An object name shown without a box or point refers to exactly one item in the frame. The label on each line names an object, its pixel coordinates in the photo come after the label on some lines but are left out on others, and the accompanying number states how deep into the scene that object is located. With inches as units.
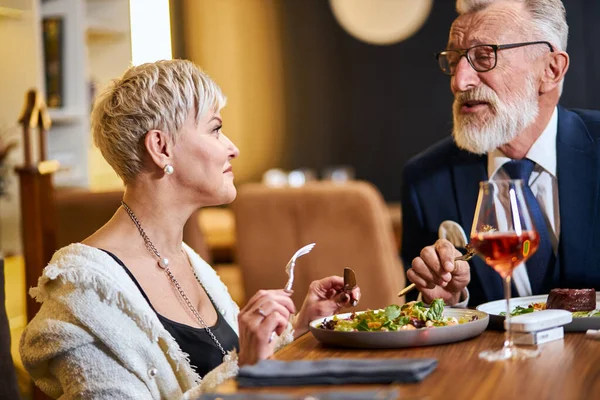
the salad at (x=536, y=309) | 57.7
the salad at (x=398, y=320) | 54.5
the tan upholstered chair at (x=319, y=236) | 134.7
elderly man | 80.0
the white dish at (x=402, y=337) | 52.1
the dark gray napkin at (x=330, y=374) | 42.3
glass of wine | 49.0
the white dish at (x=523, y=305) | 55.3
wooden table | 41.0
